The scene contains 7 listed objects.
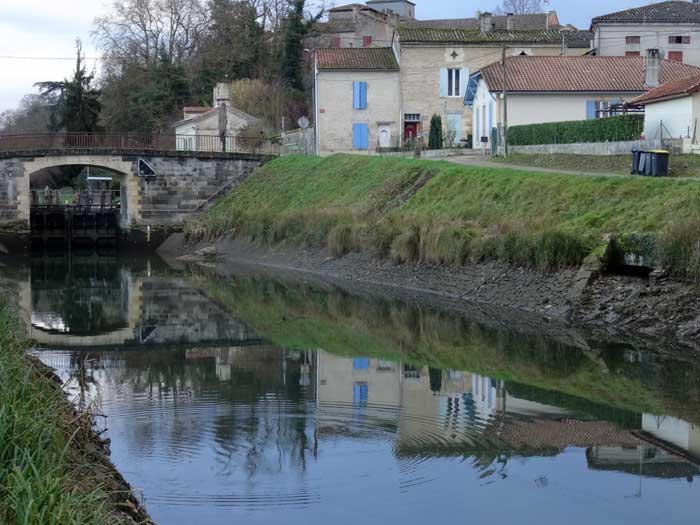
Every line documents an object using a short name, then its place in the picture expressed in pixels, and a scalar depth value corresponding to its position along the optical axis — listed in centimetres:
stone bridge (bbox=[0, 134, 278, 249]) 4844
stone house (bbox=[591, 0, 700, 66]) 5994
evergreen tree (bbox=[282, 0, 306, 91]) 6794
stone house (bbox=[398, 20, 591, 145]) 5425
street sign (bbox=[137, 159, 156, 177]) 5016
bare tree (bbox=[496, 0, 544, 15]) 12125
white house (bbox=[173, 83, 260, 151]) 5634
